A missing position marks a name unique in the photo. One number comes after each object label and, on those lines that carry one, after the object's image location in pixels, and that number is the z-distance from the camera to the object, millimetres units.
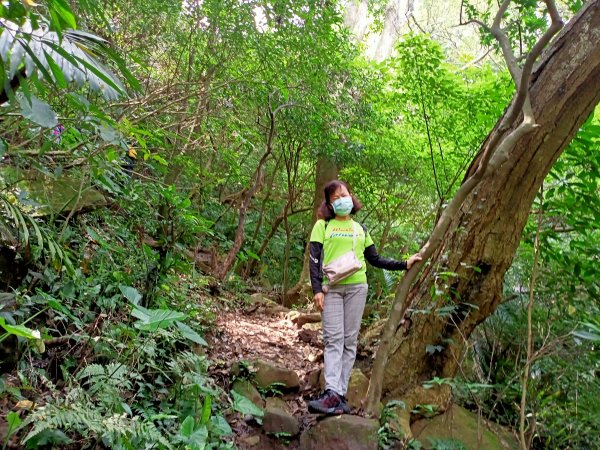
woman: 3387
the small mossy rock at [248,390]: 3342
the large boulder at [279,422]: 3072
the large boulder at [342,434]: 2869
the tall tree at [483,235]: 2900
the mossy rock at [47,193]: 3064
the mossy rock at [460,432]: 3342
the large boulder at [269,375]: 3585
